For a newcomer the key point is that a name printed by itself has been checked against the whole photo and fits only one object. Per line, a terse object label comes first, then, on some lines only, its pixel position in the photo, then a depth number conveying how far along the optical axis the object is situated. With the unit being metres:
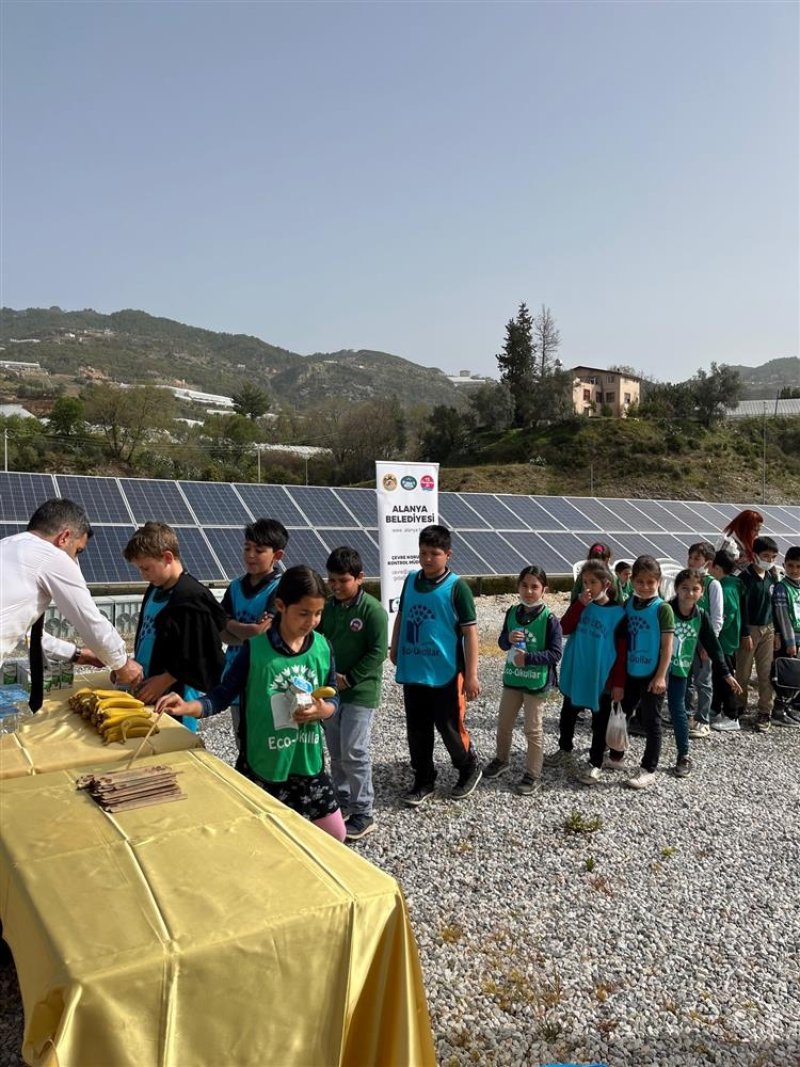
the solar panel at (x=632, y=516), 20.79
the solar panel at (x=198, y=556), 12.78
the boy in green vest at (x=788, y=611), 8.64
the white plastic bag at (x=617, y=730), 6.46
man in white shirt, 3.83
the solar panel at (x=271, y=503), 15.77
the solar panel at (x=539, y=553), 16.56
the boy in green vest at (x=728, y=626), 8.58
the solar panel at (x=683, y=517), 21.31
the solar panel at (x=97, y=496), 13.78
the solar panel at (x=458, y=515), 17.53
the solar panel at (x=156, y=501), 14.22
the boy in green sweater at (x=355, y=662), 5.07
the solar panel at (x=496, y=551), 16.00
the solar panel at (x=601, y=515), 19.97
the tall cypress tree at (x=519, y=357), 65.09
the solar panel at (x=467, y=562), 15.42
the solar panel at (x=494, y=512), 18.23
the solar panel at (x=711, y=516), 22.75
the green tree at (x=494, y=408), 58.97
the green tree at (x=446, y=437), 56.09
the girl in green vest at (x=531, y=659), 6.17
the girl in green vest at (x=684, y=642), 6.98
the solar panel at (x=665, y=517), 21.29
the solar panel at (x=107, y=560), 12.24
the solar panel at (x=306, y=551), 13.97
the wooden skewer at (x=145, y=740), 3.39
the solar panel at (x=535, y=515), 18.92
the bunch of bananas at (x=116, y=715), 3.73
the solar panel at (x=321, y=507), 16.16
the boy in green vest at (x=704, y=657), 8.03
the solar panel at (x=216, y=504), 14.88
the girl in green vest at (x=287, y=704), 3.58
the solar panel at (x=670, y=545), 19.06
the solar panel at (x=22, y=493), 12.95
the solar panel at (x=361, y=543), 15.30
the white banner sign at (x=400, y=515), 10.20
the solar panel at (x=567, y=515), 19.45
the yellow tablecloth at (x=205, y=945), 1.95
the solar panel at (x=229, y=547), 13.21
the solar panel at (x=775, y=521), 21.84
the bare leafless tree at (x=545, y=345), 67.94
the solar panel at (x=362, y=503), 16.86
